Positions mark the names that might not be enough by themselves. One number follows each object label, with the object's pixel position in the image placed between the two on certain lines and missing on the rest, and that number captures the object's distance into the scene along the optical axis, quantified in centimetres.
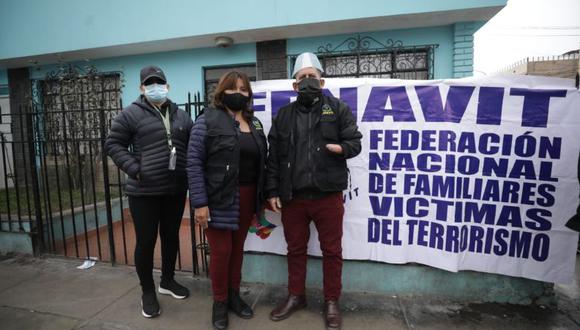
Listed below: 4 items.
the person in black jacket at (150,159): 252
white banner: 261
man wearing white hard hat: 241
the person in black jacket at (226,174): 229
